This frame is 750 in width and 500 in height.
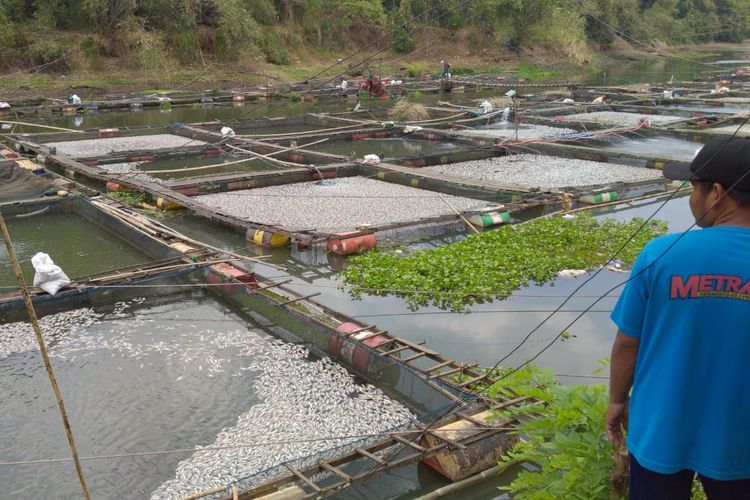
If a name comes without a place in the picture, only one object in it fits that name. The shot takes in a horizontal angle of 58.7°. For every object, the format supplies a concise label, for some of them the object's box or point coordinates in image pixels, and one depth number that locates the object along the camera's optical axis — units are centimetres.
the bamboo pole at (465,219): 826
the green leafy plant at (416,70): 3056
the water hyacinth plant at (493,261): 656
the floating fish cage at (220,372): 406
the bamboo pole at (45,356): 260
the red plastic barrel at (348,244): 754
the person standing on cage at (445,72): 2776
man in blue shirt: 168
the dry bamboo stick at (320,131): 1494
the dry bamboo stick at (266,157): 1173
